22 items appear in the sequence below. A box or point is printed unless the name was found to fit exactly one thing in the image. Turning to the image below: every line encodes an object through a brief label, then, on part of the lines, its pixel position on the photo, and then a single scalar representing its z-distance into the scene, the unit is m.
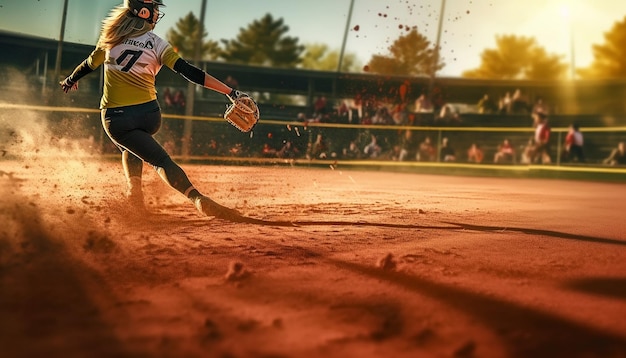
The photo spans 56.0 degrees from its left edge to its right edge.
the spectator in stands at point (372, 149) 22.86
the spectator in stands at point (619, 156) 18.11
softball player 5.56
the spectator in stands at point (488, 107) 28.55
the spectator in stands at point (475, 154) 22.58
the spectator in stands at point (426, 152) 22.86
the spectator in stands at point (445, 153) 22.48
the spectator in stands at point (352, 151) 22.92
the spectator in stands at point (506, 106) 26.36
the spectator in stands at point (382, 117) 23.18
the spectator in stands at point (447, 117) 24.27
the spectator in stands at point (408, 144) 23.19
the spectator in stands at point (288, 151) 21.86
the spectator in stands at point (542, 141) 19.41
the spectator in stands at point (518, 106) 26.06
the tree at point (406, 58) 34.00
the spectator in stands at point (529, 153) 20.03
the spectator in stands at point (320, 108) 26.02
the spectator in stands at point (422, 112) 25.62
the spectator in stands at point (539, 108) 21.77
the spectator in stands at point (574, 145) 18.75
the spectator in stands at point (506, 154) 22.11
